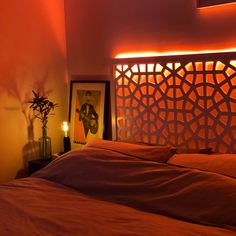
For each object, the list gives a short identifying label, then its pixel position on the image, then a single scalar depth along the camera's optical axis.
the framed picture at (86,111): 2.42
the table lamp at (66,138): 2.56
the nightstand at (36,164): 2.39
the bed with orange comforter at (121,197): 1.30
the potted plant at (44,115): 2.44
